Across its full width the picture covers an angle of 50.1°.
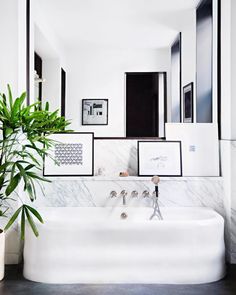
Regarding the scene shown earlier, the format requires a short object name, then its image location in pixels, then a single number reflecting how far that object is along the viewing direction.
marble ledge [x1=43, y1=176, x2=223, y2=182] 2.10
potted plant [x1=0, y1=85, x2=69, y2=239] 1.63
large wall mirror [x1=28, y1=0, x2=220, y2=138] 2.23
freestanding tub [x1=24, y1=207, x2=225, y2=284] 1.78
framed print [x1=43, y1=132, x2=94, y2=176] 2.15
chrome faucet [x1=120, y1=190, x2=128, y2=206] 2.08
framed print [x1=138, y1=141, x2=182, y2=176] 2.16
